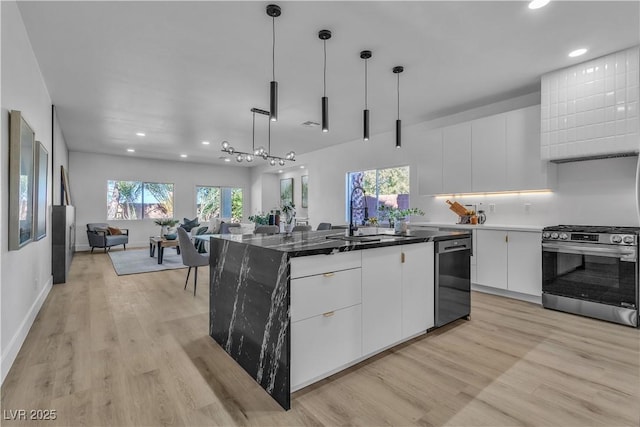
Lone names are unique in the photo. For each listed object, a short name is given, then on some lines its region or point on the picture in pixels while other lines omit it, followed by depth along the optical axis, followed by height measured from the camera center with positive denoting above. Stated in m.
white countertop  3.72 -0.17
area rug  5.67 -0.98
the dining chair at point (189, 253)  4.05 -0.51
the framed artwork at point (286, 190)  10.12 +0.78
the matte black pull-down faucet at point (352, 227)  2.92 -0.13
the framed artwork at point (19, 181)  2.22 +0.25
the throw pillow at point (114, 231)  7.95 -0.44
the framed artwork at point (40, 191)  3.03 +0.24
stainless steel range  2.97 -0.59
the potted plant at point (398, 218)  3.19 -0.04
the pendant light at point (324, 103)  2.70 +0.96
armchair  7.61 -0.58
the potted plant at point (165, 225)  6.41 -0.23
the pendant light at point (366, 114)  3.06 +0.99
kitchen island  1.80 -0.59
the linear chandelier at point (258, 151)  4.85 +1.05
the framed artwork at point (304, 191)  9.57 +0.70
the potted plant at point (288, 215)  3.81 -0.01
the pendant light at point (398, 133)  3.26 +0.84
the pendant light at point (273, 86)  2.38 +0.99
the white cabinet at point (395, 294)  2.20 -0.62
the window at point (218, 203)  10.49 +0.39
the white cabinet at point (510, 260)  3.65 -0.57
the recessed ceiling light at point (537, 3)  2.30 +1.57
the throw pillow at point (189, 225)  7.87 -0.28
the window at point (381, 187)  6.05 +0.55
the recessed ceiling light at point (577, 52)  3.02 +1.58
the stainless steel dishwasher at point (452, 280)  2.80 -0.62
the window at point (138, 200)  9.04 +0.43
